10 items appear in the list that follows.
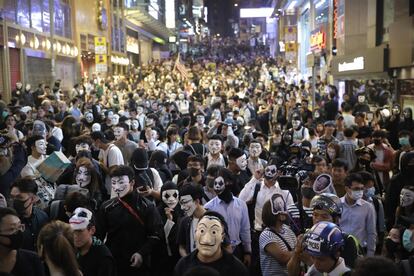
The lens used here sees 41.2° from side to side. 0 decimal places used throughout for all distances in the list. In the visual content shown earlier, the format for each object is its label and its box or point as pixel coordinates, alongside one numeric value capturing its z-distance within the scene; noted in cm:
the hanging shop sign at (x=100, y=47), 2632
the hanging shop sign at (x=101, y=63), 2425
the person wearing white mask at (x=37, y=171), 620
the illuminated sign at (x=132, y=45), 4616
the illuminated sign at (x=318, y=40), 2939
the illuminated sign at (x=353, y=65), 1967
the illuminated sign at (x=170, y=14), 6425
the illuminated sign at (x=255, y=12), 7806
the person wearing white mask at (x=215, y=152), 812
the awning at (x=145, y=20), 4171
